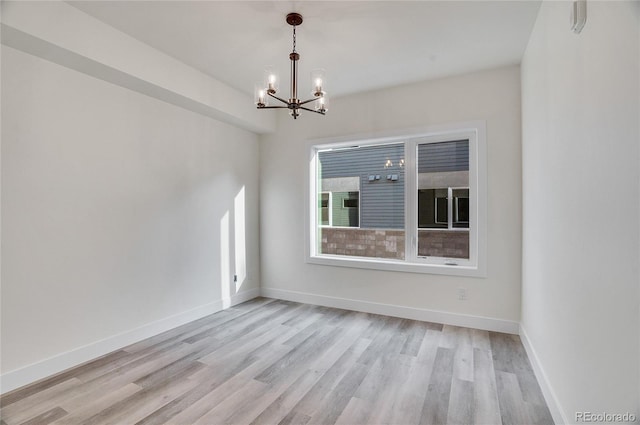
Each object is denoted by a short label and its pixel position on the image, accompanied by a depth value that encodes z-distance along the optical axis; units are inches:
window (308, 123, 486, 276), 141.0
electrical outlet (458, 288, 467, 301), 137.1
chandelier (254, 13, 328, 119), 91.7
